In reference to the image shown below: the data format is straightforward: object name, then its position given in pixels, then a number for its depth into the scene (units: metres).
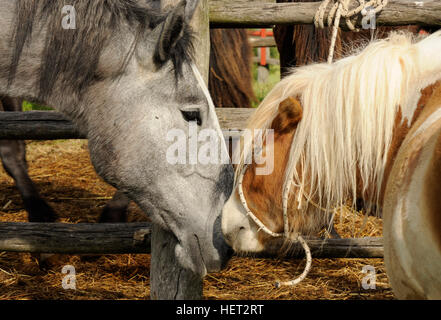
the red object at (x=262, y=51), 11.27
